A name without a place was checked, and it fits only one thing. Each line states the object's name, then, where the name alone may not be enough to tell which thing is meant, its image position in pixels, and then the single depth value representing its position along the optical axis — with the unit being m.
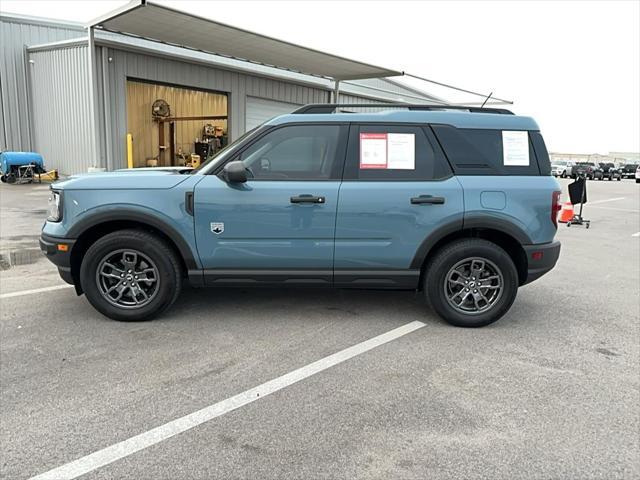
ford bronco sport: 4.38
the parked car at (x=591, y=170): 43.13
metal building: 14.48
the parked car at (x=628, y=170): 50.94
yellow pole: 14.10
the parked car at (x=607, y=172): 45.34
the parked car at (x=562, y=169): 44.72
